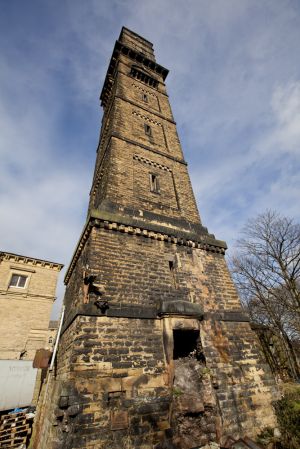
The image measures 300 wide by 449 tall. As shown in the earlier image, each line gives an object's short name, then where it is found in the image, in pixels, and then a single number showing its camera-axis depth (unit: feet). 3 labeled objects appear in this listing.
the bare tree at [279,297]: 53.21
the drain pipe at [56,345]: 21.90
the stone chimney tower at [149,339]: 14.43
